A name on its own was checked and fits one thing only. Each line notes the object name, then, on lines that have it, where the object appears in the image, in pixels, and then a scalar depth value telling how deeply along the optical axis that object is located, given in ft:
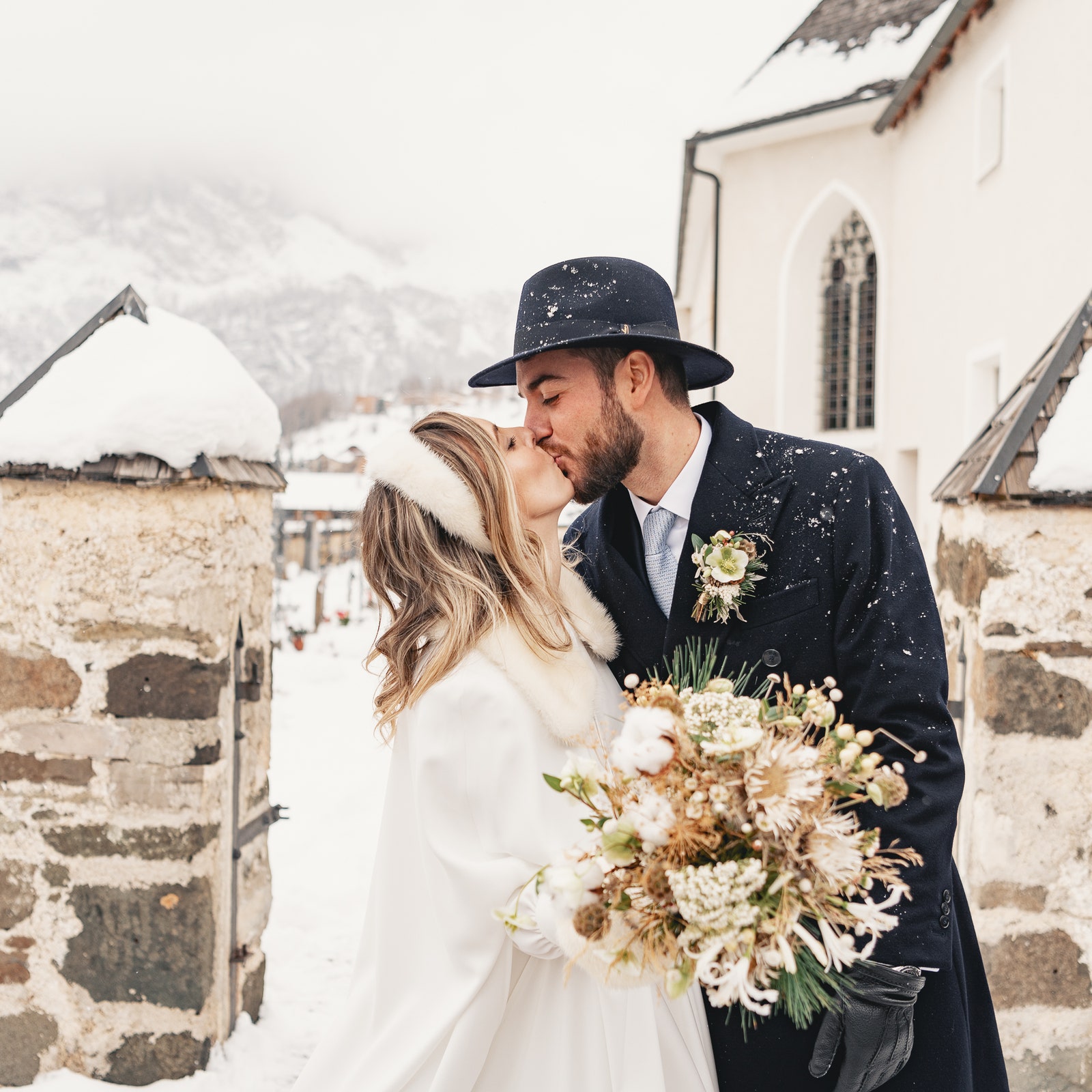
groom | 6.19
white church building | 21.93
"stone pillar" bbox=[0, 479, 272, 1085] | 10.19
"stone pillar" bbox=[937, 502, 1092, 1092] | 9.31
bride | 6.19
